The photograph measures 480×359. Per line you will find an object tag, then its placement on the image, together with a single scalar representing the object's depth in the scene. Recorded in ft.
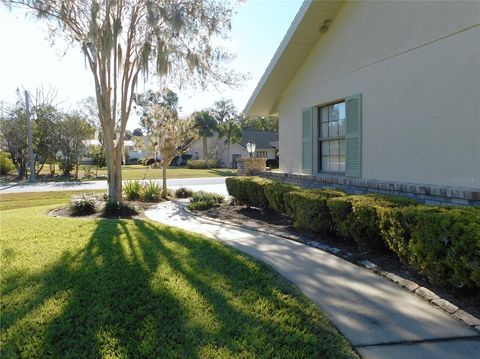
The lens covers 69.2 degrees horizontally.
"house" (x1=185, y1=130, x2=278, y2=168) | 147.23
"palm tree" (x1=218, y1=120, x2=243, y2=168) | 143.85
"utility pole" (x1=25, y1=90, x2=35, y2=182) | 74.13
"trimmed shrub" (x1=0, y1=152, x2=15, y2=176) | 89.15
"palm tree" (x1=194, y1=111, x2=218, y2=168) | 145.07
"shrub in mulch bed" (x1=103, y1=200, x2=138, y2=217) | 29.60
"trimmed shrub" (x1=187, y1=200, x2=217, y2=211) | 32.60
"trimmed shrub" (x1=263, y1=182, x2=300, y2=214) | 23.58
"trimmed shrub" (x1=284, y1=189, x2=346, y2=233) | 19.01
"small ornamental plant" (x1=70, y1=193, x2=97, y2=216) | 29.81
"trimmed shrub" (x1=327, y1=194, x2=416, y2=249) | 15.48
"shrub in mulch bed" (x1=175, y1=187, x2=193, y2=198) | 44.04
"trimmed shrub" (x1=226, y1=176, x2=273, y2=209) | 27.87
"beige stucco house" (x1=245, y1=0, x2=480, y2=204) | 16.96
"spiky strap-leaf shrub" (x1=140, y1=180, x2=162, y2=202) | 41.14
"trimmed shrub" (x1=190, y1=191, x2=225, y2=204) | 35.02
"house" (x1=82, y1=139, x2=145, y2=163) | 170.19
